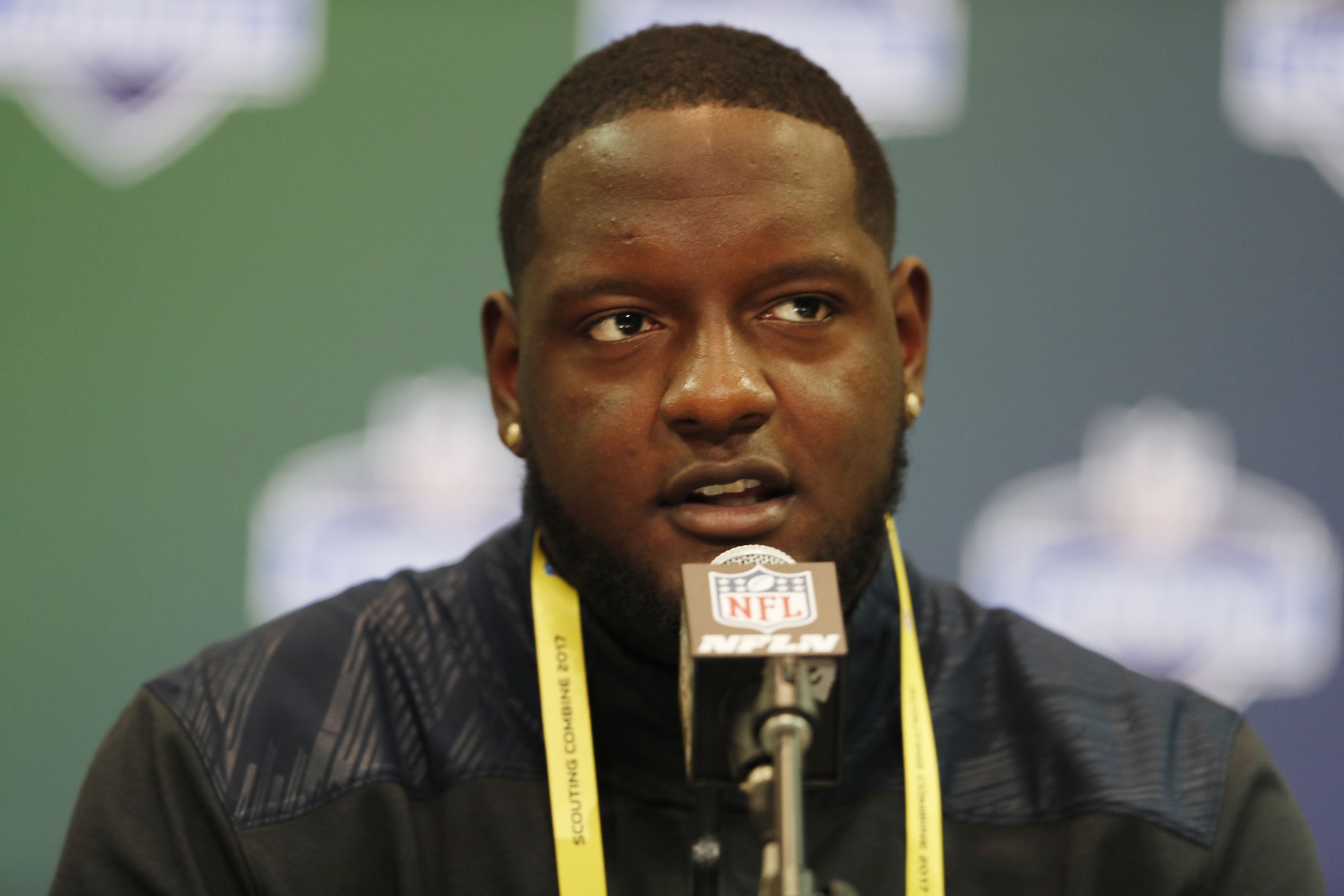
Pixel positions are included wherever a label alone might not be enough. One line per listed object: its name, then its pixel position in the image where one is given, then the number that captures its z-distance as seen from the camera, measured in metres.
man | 6.27
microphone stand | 6.08
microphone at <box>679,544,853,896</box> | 6.08
